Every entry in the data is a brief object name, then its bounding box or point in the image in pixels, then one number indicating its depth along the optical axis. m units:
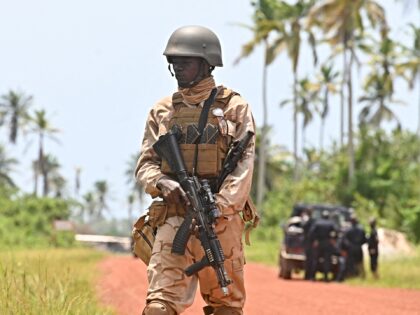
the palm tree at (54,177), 148.21
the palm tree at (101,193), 194.38
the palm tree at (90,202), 194.25
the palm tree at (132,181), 182.65
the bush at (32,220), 55.67
